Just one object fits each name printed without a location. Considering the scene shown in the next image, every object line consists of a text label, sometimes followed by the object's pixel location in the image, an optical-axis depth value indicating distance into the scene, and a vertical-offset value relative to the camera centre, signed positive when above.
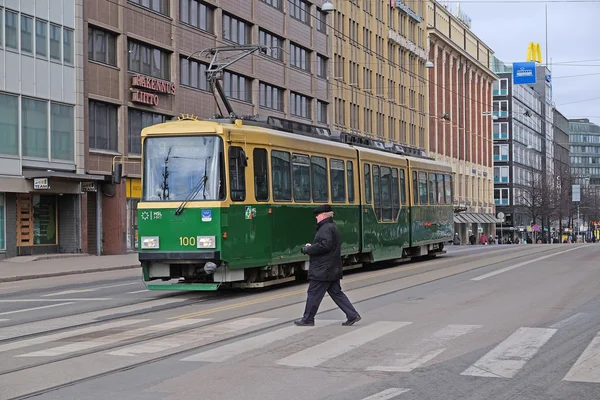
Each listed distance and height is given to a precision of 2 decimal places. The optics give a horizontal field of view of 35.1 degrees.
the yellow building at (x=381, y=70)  66.31 +11.41
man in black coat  12.47 -0.68
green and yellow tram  17.09 +0.39
